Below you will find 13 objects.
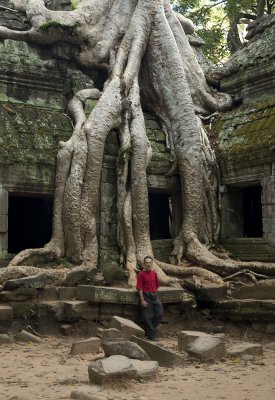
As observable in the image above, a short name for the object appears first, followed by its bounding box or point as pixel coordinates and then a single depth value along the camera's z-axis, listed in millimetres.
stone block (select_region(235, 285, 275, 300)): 6797
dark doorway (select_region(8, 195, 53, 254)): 10570
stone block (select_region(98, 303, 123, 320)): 6699
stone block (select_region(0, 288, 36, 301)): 6598
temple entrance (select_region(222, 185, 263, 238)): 9492
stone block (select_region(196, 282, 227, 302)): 7195
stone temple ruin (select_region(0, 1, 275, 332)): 8008
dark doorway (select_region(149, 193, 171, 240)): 10844
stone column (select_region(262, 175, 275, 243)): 8492
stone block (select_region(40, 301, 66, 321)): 6602
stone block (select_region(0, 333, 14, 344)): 5998
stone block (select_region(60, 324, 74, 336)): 6516
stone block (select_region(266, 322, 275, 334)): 6539
